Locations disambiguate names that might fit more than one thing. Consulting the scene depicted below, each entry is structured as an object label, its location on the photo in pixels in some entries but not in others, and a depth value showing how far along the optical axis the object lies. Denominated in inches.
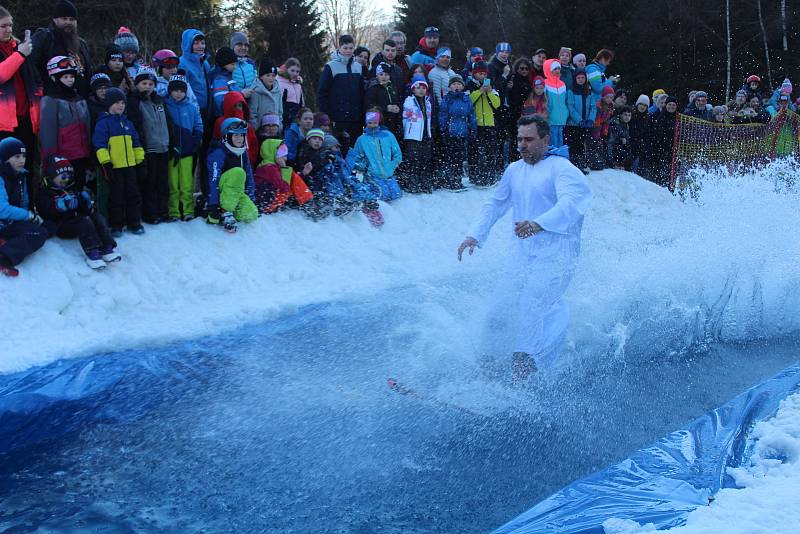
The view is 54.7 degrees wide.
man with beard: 279.7
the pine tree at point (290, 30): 1146.0
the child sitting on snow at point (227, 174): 326.6
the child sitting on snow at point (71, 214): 263.9
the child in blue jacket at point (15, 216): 249.8
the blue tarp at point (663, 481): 117.6
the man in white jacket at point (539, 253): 218.2
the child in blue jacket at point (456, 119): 443.5
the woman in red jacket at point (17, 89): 265.8
